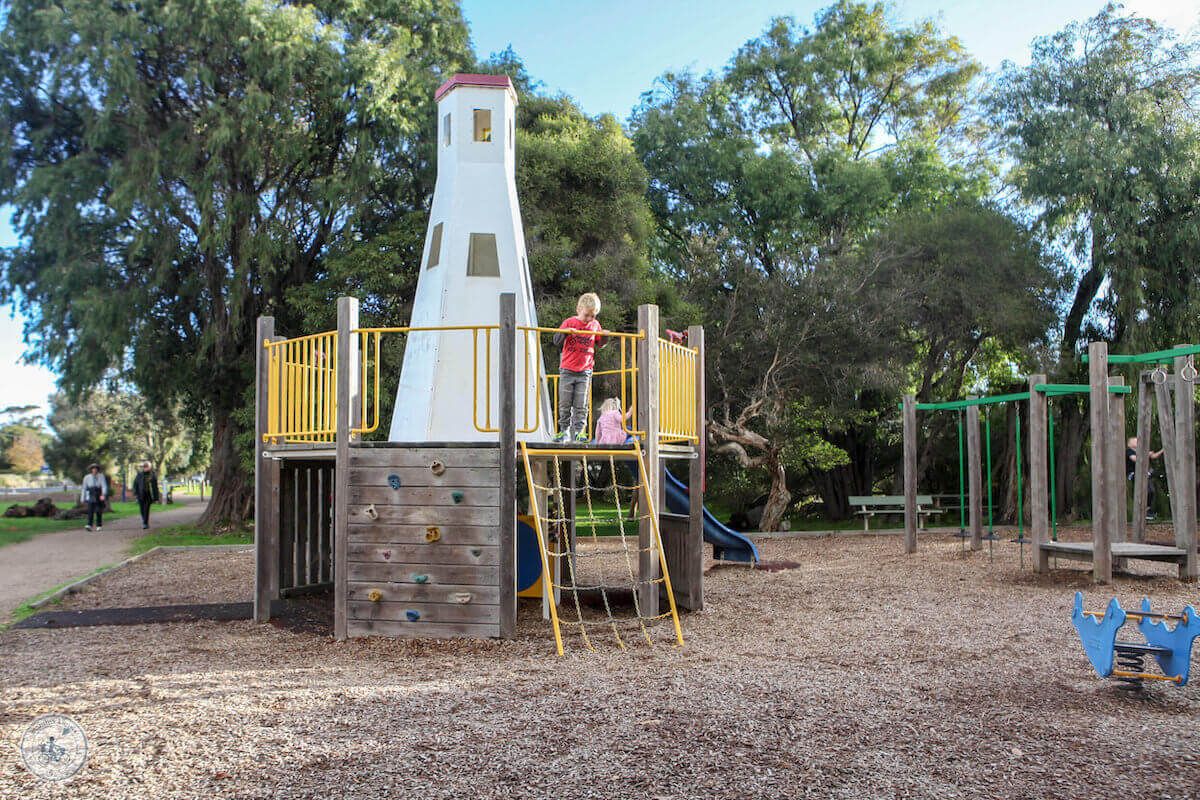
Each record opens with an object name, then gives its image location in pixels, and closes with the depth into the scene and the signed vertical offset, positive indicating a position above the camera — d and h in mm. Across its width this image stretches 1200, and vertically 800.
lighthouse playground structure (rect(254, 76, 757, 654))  7883 -99
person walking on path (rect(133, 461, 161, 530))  21609 -872
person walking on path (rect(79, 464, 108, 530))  21438 -929
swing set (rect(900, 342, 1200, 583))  10789 -260
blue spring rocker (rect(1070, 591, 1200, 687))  5664 -1230
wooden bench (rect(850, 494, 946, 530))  20244 -1255
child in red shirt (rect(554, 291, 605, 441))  8742 +672
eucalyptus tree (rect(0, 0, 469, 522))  19078 +6066
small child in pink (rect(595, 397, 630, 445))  10680 +232
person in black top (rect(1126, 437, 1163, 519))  15045 -479
